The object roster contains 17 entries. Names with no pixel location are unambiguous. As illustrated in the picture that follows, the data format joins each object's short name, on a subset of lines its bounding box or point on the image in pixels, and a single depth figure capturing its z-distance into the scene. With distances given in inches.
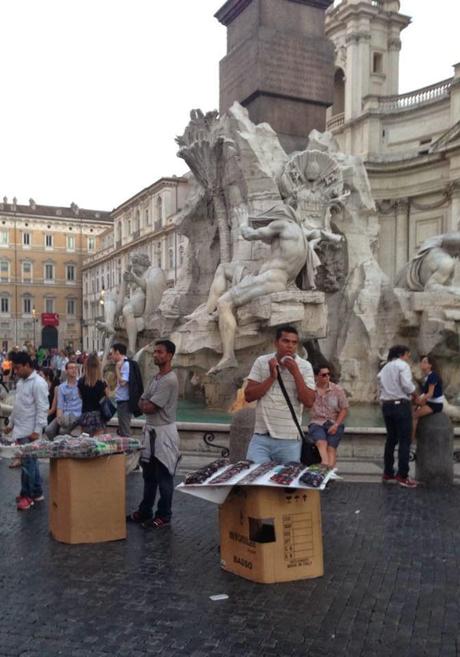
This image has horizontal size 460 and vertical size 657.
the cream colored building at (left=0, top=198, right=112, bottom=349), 3038.9
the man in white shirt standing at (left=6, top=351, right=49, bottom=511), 255.4
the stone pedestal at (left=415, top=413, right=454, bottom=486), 283.9
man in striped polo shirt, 192.2
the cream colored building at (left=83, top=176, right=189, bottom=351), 1999.3
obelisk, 515.5
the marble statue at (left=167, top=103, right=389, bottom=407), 411.5
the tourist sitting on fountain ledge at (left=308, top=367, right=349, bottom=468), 269.1
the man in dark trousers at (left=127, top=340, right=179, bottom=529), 225.1
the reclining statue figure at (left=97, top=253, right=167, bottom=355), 540.4
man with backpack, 288.9
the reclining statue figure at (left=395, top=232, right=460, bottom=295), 467.2
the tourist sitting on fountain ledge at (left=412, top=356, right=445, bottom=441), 293.4
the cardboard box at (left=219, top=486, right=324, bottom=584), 173.8
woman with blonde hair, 269.0
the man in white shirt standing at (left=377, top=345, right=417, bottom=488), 285.0
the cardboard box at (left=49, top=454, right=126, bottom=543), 210.5
